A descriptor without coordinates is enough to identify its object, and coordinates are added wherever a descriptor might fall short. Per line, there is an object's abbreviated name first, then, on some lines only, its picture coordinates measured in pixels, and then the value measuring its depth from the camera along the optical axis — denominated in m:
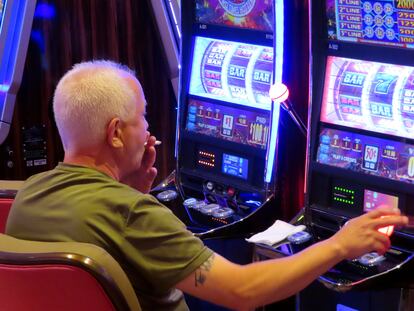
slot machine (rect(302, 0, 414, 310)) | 2.40
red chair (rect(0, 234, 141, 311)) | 1.67
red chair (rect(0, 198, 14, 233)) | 2.59
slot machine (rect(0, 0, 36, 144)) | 3.94
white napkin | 2.66
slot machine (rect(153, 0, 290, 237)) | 3.01
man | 1.81
